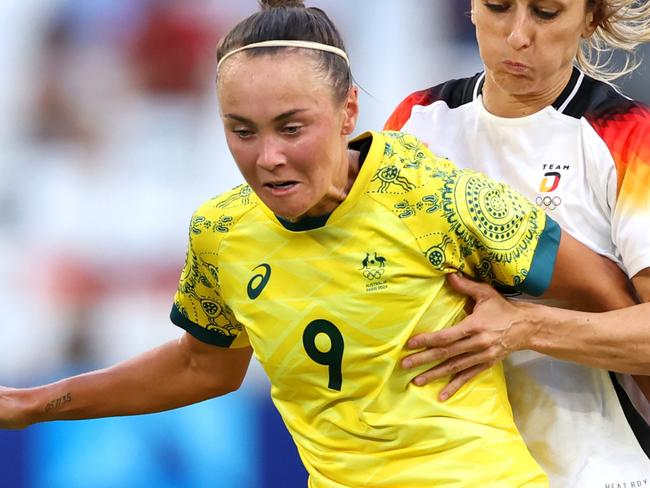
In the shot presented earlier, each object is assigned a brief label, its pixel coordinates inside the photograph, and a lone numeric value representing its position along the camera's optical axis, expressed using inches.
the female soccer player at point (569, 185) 427.9
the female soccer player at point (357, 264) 421.7
